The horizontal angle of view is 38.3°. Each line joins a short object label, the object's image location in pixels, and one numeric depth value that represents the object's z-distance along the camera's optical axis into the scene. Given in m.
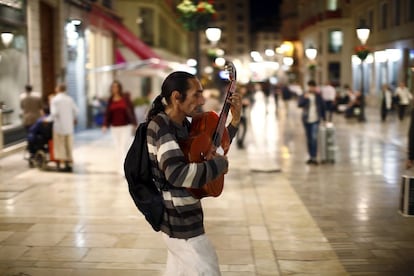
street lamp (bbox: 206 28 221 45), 15.09
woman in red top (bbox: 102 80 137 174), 11.52
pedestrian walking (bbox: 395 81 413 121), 22.16
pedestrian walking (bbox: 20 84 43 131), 14.00
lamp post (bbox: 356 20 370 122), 19.16
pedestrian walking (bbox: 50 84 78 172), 12.05
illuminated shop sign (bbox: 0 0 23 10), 12.30
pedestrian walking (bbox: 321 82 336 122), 24.70
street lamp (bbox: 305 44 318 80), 28.94
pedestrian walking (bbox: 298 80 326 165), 13.17
